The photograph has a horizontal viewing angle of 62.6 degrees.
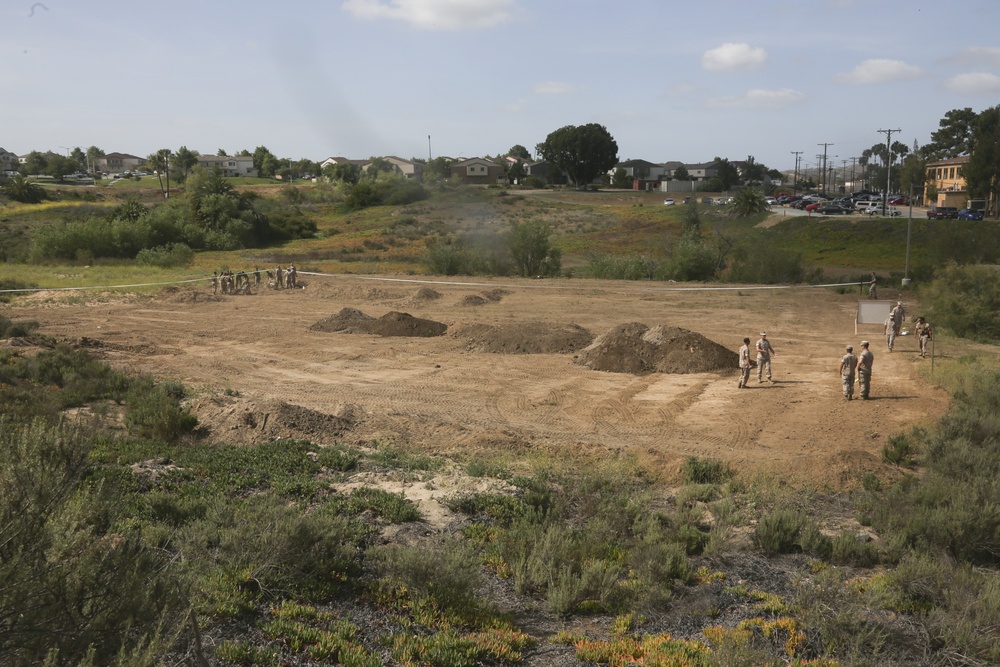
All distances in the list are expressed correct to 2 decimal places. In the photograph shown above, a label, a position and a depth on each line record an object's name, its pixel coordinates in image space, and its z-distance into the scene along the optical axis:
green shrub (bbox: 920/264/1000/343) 27.61
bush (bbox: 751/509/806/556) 10.97
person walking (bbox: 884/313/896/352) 24.33
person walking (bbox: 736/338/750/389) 20.69
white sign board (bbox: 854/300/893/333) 25.33
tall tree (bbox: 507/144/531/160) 185.38
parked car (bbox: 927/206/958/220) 64.07
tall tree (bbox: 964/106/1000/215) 69.44
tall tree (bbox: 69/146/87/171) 170.48
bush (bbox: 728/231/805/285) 41.53
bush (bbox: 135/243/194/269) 49.44
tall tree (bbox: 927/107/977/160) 114.81
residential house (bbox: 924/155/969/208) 81.94
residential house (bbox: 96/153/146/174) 184.25
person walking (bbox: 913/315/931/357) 23.56
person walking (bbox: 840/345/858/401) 19.20
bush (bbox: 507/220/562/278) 45.38
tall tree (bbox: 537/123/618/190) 124.06
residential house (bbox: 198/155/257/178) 168.25
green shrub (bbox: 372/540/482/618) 8.62
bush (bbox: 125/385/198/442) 15.77
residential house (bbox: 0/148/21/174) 135.45
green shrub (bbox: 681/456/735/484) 14.35
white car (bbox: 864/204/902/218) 72.64
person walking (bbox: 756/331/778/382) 21.09
